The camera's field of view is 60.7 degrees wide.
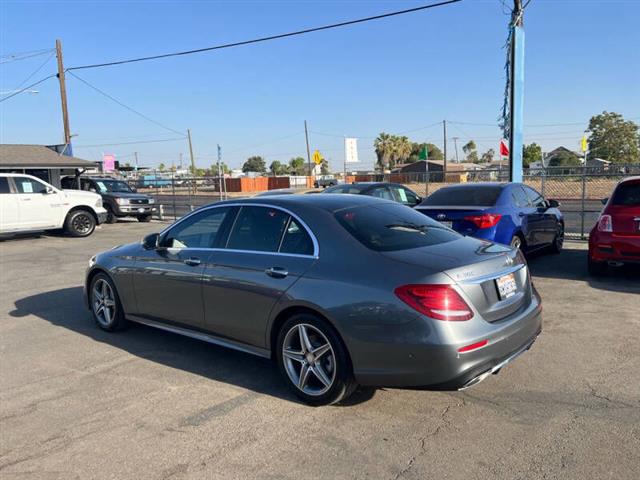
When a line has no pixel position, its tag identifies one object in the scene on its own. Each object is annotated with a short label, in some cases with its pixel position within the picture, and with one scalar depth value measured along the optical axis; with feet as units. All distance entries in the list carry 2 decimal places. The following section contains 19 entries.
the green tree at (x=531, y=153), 278.38
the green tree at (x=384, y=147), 279.36
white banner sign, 106.35
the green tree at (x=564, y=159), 246.04
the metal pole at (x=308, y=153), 220.16
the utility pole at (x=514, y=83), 43.06
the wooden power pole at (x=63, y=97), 87.61
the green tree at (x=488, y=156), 424.70
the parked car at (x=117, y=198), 66.08
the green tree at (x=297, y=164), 417.04
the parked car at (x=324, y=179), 169.82
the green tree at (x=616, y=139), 215.92
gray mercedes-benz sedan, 11.62
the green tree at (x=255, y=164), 520.83
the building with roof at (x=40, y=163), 65.36
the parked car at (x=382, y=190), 39.46
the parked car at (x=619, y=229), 24.64
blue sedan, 27.17
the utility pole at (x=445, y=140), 204.41
